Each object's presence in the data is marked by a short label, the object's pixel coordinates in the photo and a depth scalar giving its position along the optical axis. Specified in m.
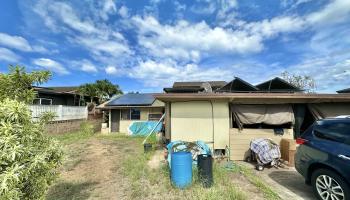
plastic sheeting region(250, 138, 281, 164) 6.72
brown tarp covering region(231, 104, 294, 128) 7.95
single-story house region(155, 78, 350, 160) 7.89
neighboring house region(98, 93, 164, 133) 16.34
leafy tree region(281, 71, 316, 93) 28.76
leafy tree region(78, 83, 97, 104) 21.96
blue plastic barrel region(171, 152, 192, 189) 5.30
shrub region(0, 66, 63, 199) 2.56
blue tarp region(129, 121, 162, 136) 16.14
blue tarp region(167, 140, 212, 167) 7.04
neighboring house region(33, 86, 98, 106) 15.80
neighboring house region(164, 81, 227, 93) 23.96
